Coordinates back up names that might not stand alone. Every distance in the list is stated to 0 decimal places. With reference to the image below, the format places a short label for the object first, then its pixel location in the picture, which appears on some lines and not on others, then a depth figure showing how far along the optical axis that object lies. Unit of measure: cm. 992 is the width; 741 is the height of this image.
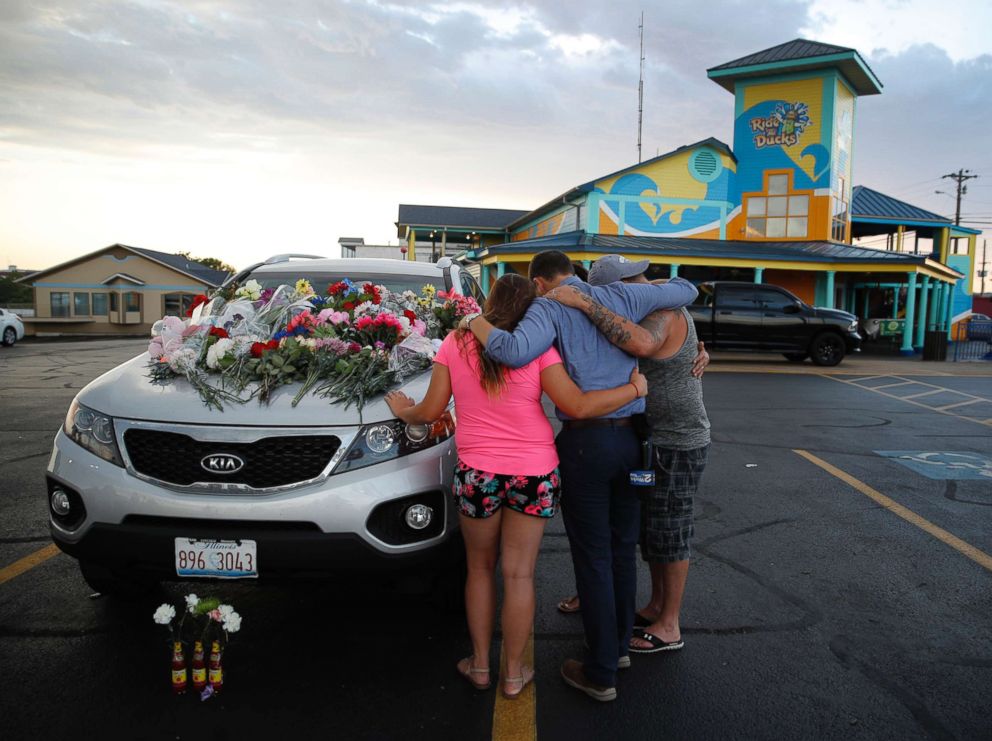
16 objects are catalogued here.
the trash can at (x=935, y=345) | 2181
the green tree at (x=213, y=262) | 10586
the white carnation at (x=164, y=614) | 285
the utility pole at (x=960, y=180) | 5778
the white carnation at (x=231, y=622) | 289
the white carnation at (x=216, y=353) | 350
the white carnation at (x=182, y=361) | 350
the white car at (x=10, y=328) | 2397
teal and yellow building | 2452
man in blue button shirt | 292
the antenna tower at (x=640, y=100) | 3275
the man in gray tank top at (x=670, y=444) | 321
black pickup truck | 1817
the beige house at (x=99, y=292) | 5394
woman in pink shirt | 285
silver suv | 297
